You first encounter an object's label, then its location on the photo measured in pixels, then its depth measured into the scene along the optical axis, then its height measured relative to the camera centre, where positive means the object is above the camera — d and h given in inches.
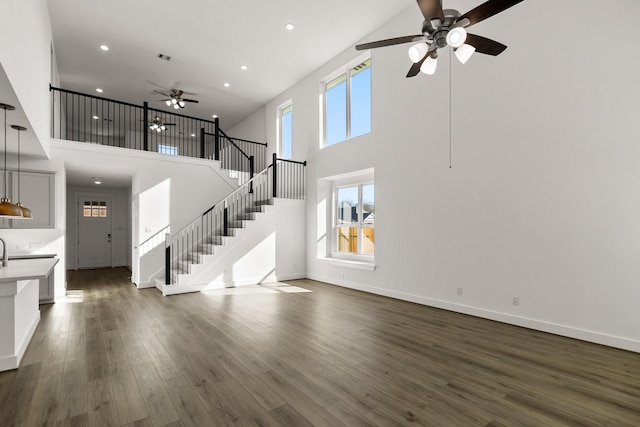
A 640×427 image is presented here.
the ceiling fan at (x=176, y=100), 322.0 +122.1
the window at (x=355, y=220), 265.6 -3.9
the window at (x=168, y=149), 492.4 +110.1
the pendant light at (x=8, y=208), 121.2 +4.0
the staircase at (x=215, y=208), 257.1 +30.1
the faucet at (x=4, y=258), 133.3 -17.2
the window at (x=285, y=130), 357.1 +101.4
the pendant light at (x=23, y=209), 135.8 +4.1
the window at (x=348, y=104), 260.2 +100.8
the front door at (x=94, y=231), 393.7 -17.7
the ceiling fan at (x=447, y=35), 102.0 +66.6
